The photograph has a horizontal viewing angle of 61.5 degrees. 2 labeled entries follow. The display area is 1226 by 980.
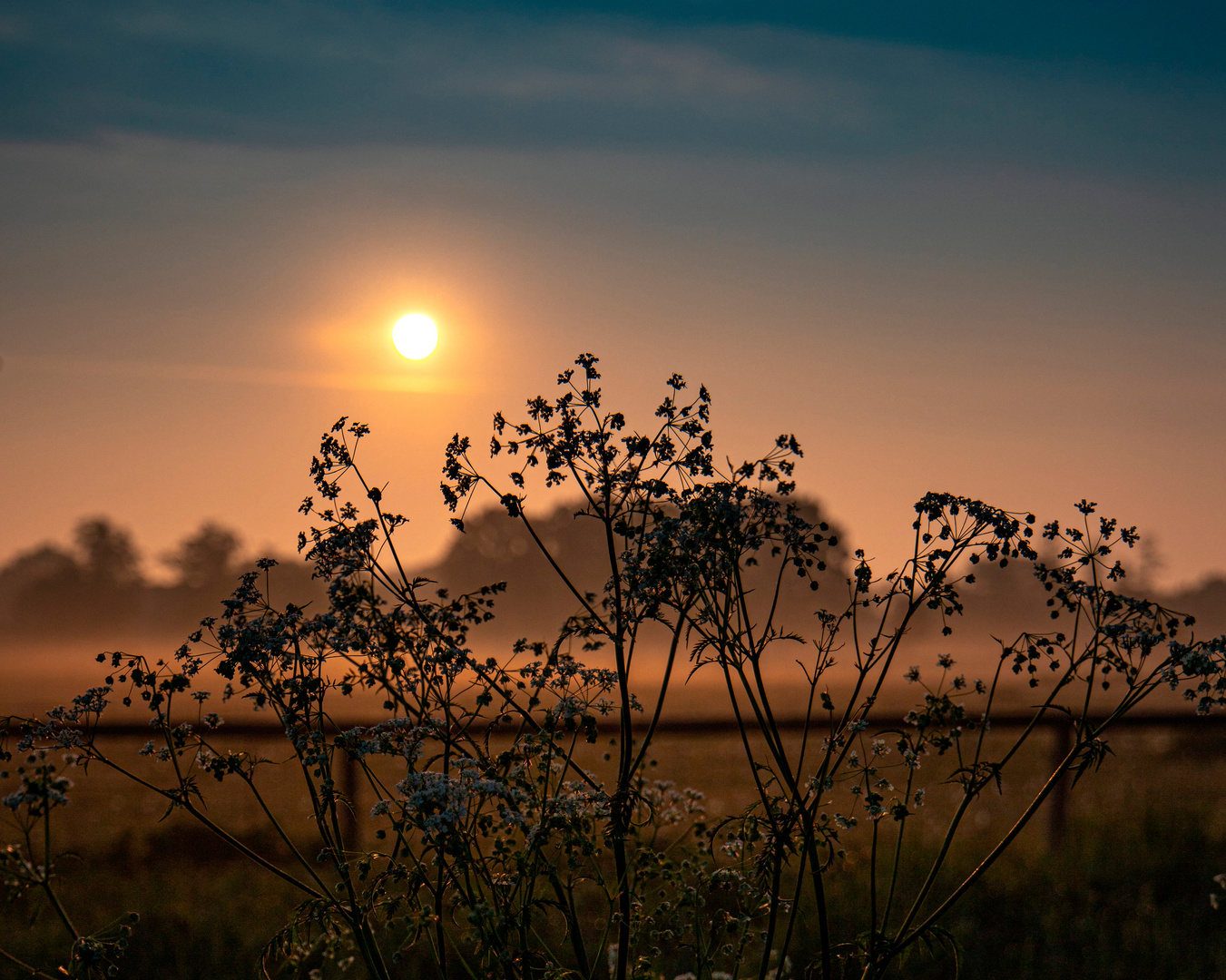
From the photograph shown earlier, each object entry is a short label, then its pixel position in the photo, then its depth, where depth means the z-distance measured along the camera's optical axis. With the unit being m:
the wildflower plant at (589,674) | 2.97
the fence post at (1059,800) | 9.14
